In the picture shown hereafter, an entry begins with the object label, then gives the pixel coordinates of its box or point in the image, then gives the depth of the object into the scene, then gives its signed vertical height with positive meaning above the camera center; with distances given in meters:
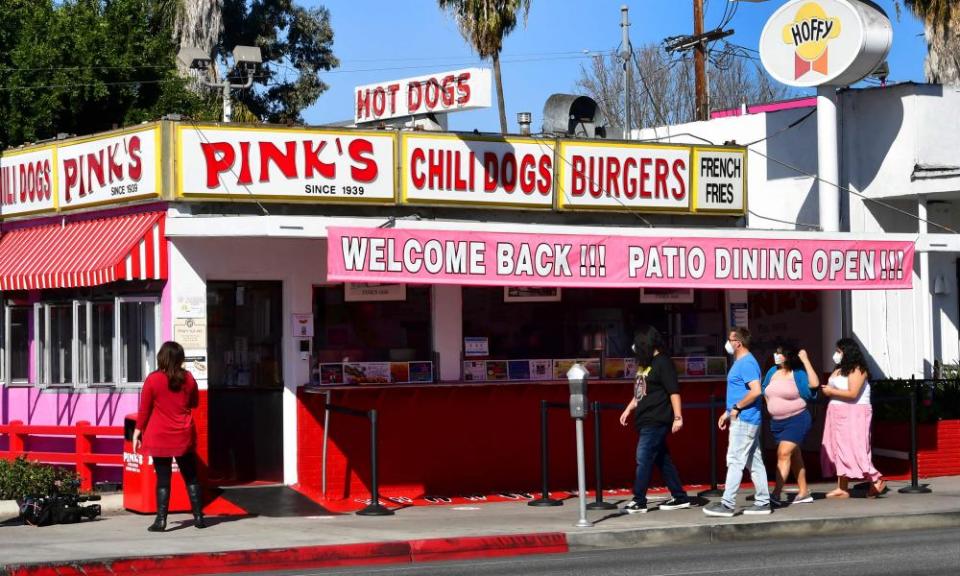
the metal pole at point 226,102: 24.08 +3.93
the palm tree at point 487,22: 40.81 +8.47
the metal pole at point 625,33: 44.36 +8.95
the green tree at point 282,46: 51.34 +10.17
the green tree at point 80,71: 32.69 +6.30
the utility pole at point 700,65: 37.31 +7.24
